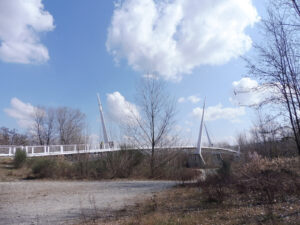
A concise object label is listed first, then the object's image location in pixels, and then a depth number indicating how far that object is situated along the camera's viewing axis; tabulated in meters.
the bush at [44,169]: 16.86
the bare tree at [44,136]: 54.53
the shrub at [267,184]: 6.30
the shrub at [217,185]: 6.62
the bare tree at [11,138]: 48.30
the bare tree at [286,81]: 7.08
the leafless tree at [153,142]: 19.41
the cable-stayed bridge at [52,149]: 21.25
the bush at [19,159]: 19.84
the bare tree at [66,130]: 53.31
